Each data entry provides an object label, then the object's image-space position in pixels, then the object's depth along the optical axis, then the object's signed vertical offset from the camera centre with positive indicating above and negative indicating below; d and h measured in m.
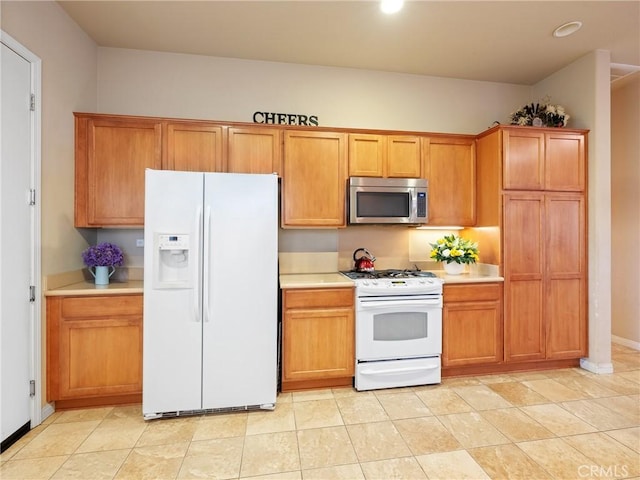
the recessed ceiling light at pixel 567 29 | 2.66 +1.78
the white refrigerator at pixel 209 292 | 2.29 -0.39
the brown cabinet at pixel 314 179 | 2.97 +0.57
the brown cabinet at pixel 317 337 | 2.68 -0.82
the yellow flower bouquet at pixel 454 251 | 3.15 -0.11
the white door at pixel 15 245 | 1.98 -0.04
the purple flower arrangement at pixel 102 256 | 2.60 -0.14
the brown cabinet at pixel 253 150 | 2.88 +0.80
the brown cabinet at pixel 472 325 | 2.93 -0.78
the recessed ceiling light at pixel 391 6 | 2.37 +1.74
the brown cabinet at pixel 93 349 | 2.34 -0.82
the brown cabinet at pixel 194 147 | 2.80 +0.81
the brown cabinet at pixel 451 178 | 3.21 +0.62
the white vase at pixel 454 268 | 3.23 -0.28
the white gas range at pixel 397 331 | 2.74 -0.79
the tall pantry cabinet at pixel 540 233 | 3.02 +0.07
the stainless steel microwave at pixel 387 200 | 3.01 +0.37
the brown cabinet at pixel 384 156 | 3.08 +0.81
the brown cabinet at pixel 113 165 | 2.69 +0.62
